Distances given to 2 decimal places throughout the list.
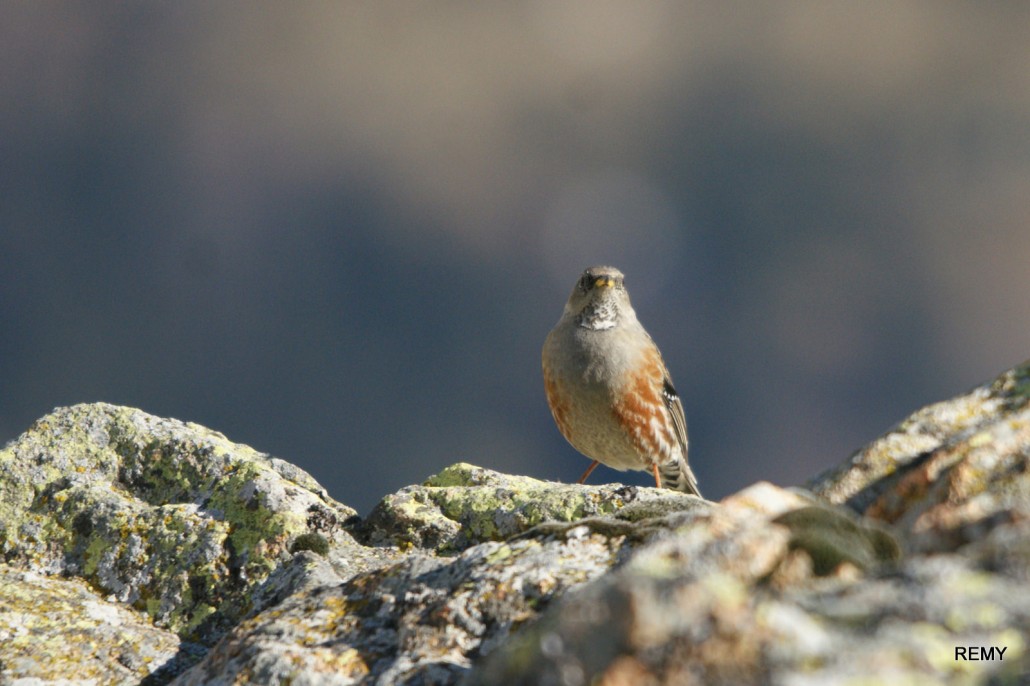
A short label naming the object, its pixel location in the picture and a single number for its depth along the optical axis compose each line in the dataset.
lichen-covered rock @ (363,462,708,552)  11.84
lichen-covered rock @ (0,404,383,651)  11.09
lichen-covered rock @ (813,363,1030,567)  5.35
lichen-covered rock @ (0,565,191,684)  8.88
